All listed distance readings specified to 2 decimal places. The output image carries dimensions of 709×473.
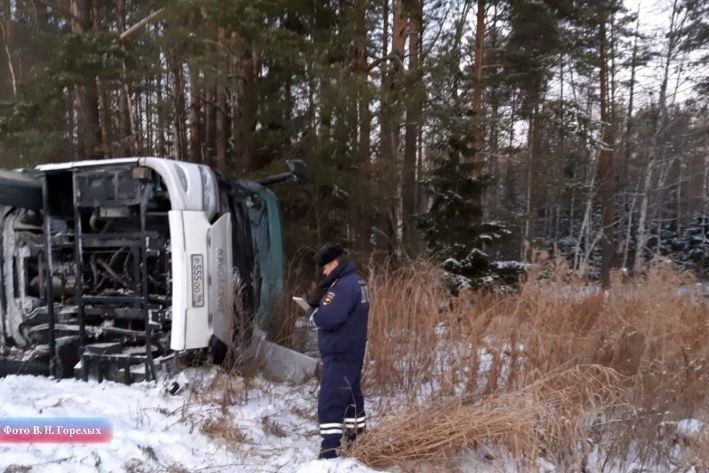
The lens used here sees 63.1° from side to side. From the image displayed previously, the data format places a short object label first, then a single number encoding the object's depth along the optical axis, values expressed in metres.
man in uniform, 3.82
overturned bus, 4.62
